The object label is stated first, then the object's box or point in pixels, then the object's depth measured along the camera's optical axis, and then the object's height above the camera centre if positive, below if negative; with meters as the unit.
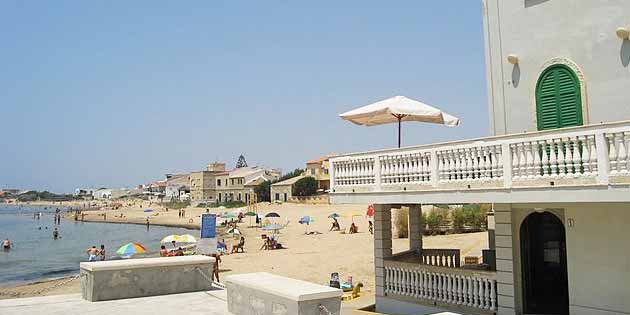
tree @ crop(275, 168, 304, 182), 120.81 +7.84
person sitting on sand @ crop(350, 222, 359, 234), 46.47 -1.74
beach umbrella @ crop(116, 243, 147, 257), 24.23 -1.80
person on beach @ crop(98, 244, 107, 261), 29.97 -2.42
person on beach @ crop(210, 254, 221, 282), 20.69 -2.34
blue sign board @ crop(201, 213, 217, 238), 23.61 -0.80
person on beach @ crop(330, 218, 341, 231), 51.32 -1.64
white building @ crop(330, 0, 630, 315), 8.84 +0.63
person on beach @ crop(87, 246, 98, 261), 28.73 -2.40
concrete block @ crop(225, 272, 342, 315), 7.94 -1.35
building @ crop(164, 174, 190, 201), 170.15 +7.14
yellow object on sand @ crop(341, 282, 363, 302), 16.50 -2.66
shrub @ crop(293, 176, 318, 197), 100.25 +3.97
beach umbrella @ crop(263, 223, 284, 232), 39.67 -1.31
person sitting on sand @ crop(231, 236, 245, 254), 36.26 -2.51
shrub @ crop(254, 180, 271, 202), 110.56 +3.77
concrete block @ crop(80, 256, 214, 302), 11.82 -1.52
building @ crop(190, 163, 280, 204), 125.06 +6.48
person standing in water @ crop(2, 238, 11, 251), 53.56 -3.43
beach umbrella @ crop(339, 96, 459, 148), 13.11 +2.36
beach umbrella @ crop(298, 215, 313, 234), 47.16 -0.92
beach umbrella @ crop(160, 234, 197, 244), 26.35 -1.43
